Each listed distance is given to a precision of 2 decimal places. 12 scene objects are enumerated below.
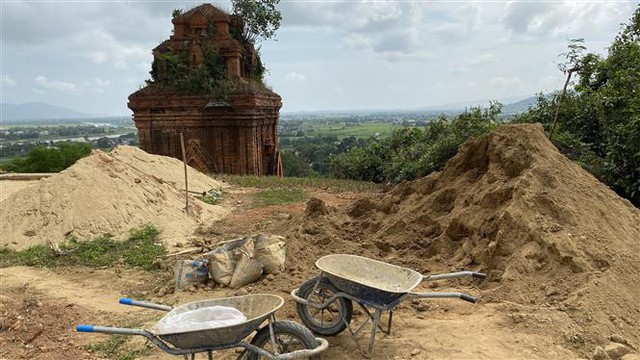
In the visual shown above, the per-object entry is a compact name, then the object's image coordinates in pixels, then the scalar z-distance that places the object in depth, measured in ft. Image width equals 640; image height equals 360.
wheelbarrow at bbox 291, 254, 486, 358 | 13.97
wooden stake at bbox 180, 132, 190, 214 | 36.34
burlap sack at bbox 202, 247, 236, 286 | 20.85
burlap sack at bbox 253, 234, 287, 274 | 20.72
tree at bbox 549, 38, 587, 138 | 41.67
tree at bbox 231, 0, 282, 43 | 76.07
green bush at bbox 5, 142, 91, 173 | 93.40
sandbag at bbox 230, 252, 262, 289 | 20.65
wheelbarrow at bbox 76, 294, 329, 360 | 11.88
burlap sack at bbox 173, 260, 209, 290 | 21.03
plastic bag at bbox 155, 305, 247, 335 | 12.28
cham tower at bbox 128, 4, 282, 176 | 65.67
